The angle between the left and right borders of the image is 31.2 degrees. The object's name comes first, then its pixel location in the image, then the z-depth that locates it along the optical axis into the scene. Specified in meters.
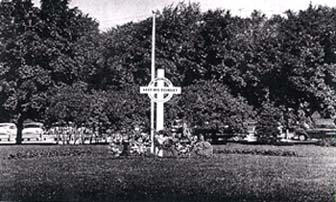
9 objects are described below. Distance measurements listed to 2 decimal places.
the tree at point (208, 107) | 28.62
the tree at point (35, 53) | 28.06
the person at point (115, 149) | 20.86
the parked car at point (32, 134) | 37.97
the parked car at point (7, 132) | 37.75
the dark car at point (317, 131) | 33.77
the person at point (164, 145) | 20.89
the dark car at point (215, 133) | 29.54
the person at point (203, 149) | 21.40
